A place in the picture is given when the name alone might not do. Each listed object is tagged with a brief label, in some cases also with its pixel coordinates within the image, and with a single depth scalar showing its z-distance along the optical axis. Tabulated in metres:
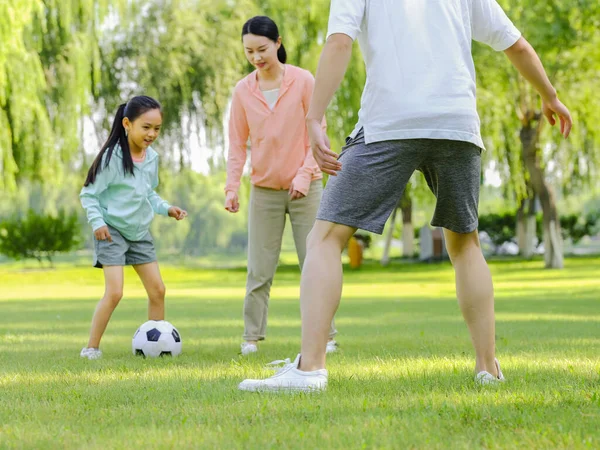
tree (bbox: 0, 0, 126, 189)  18.66
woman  6.01
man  3.80
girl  6.00
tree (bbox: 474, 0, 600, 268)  22.53
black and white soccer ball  5.80
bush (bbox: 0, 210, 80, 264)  29.23
